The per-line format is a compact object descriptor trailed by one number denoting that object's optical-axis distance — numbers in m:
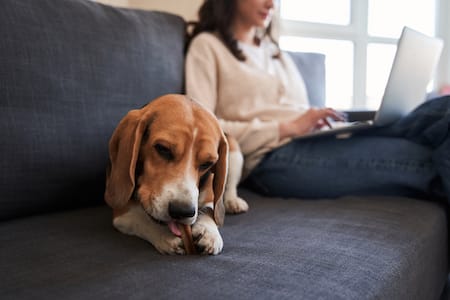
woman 1.40
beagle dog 0.92
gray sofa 0.76
